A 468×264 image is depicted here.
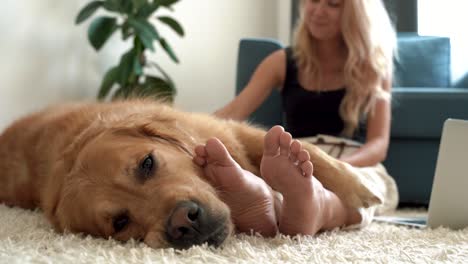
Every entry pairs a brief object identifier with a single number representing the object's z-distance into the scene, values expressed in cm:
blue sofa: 278
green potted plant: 337
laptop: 155
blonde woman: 246
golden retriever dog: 117
